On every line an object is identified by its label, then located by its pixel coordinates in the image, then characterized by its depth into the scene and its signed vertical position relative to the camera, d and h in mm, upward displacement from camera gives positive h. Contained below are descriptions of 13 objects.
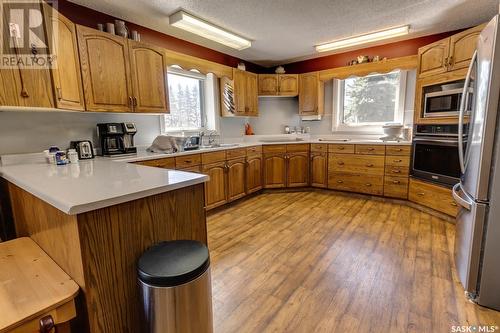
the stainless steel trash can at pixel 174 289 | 926 -596
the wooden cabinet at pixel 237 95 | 3975 +589
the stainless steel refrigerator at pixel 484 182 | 1443 -342
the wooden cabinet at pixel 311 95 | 4352 +617
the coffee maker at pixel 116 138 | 2611 -49
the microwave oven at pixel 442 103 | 2697 +275
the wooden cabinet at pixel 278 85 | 4477 +813
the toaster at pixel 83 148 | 2406 -140
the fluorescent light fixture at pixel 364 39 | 3162 +1231
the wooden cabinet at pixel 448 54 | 2575 +823
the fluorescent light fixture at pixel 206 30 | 2637 +1198
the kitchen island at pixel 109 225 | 927 -399
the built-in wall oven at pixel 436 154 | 2732 -314
